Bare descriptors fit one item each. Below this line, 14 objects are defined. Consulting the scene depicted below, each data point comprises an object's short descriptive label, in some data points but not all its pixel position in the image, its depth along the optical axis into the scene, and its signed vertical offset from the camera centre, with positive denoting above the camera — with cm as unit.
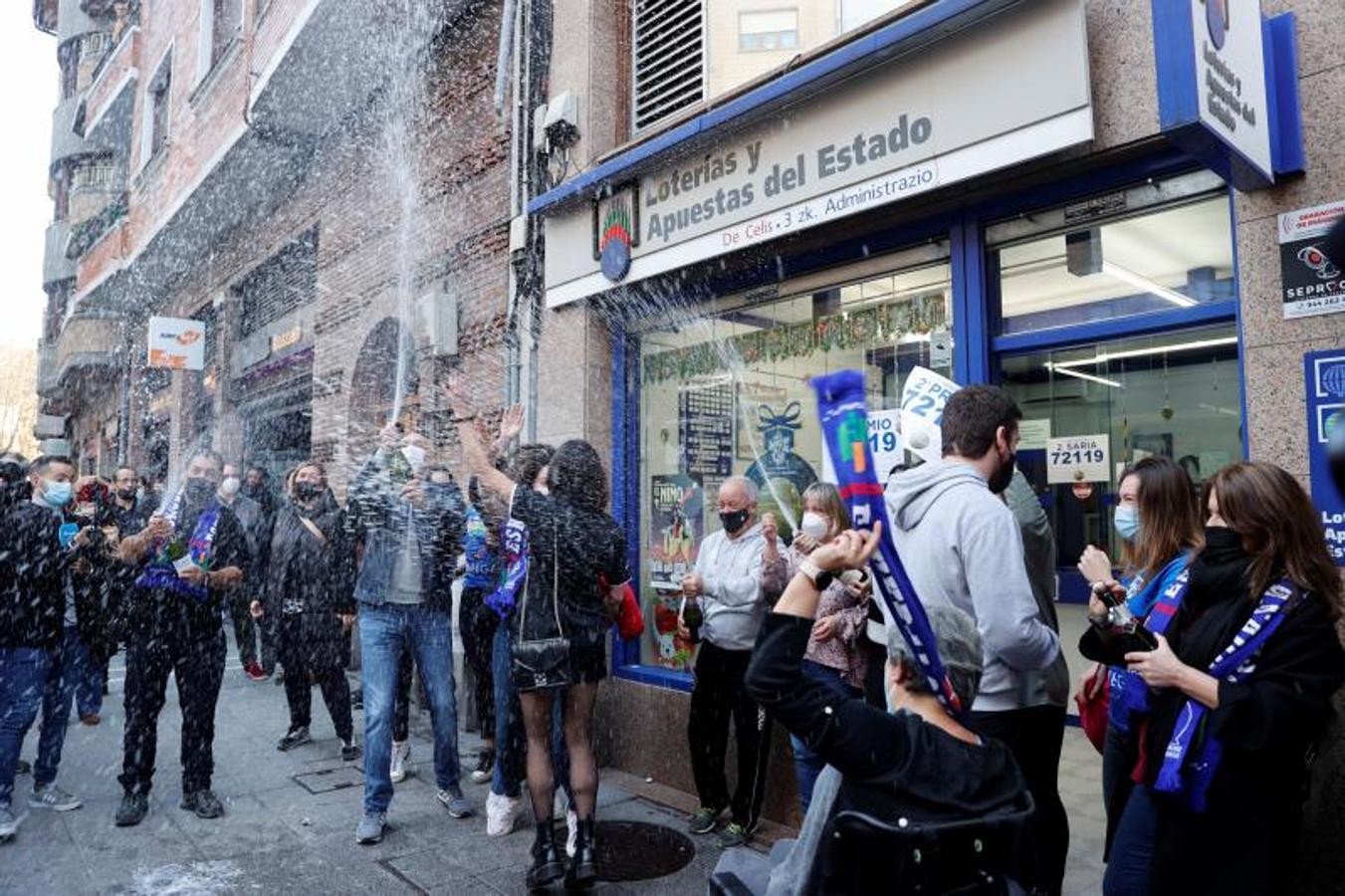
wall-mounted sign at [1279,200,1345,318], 356 +90
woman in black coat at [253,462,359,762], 661 -68
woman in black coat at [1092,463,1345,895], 245 -56
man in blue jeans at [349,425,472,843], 500 -51
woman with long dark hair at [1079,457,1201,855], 304 -20
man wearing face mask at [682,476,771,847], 491 -88
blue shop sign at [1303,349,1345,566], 347 +29
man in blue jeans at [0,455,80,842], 498 -52
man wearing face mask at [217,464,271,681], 805 -52
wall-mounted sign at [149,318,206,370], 1585 +296
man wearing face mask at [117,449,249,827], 523 -76
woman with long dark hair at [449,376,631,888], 423 -50
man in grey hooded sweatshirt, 267 -17
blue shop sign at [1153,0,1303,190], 338 +158
